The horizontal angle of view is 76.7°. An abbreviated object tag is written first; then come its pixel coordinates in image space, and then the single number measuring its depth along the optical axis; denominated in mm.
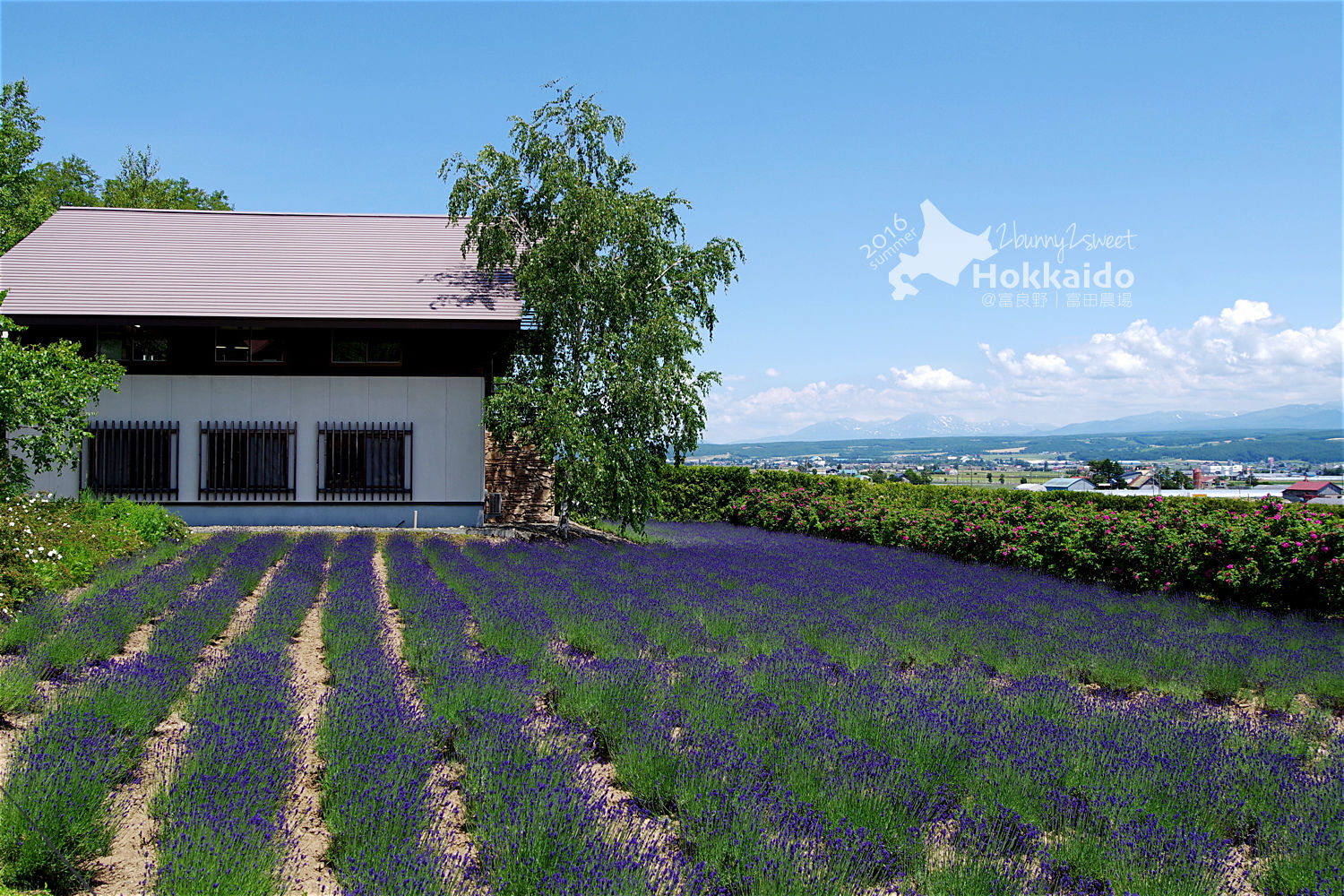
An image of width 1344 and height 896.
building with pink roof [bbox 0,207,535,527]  14742
